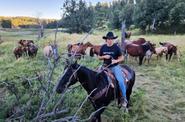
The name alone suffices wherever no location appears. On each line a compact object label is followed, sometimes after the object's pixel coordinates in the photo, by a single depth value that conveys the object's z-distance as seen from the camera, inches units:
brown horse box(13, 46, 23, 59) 298.2
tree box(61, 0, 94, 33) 795.4
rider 115.7
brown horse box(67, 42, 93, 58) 261.8
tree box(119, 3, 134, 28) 972.3
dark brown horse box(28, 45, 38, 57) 290.7
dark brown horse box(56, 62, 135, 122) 103.4
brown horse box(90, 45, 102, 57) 266.3
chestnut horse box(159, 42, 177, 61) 286.9
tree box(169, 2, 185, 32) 750.3
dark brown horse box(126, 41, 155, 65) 265.6
